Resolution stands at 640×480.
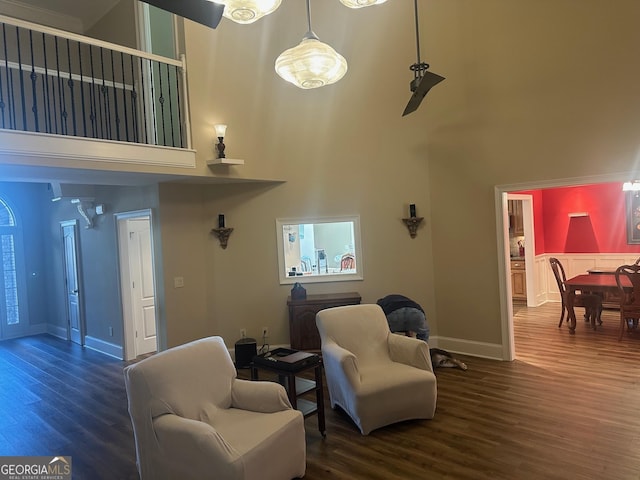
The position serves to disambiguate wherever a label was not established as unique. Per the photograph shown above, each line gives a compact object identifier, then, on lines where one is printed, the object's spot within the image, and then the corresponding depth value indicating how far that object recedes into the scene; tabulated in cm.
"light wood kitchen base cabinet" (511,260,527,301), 834
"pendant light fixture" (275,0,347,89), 289
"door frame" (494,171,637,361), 499
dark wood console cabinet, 536
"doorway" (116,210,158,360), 582
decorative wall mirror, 571
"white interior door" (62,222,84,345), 682
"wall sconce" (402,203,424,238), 551
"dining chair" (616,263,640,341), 545
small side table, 325
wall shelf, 476
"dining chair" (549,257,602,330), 627
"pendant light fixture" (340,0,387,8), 271
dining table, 587
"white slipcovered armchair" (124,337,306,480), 237
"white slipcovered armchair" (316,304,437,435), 338
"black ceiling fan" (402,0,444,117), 351
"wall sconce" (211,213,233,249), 555
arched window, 783
